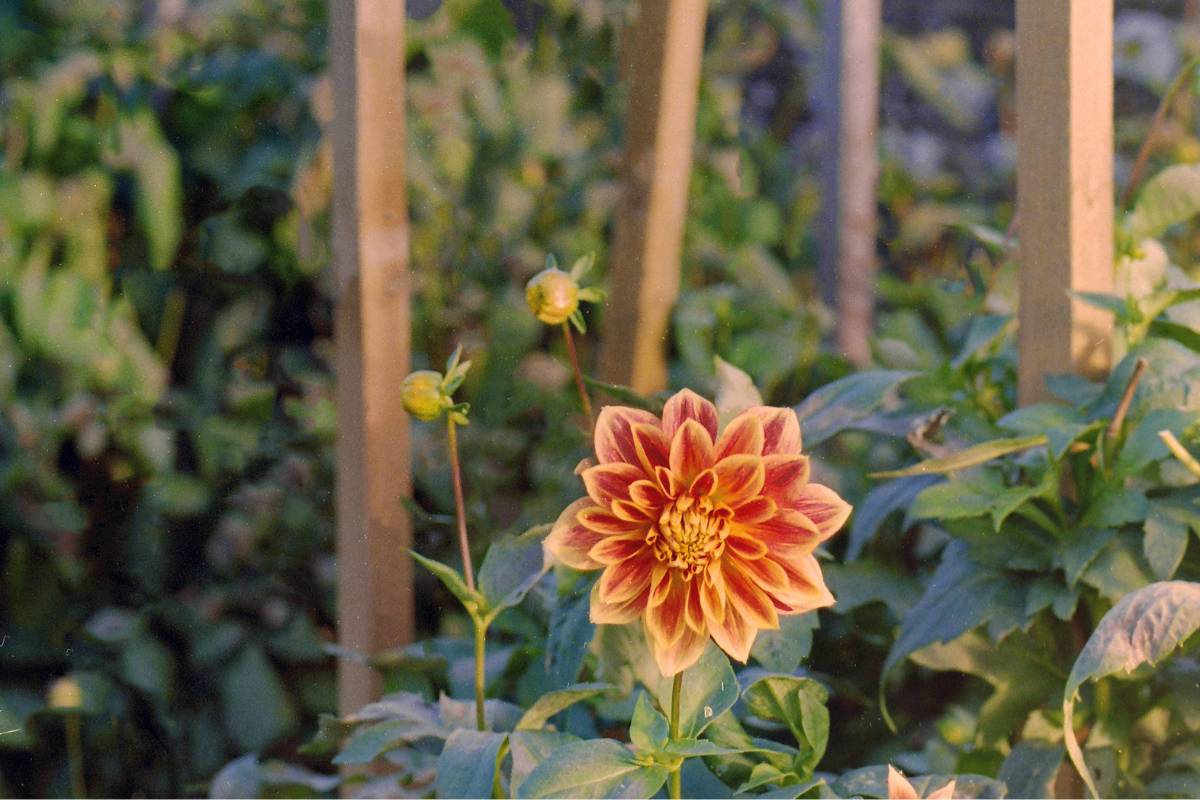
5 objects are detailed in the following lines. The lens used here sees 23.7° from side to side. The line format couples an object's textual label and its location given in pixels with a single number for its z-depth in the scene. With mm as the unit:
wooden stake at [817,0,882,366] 2491
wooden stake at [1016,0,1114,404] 1424
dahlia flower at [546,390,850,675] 1169
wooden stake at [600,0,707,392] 1766
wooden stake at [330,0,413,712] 1543
